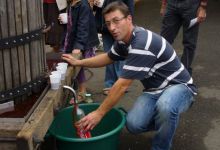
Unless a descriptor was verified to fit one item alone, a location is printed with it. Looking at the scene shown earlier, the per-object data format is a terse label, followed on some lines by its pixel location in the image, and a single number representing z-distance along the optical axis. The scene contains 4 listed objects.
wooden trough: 2.48
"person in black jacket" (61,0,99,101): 4.67
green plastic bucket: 3.22
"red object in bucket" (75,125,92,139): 3.37
